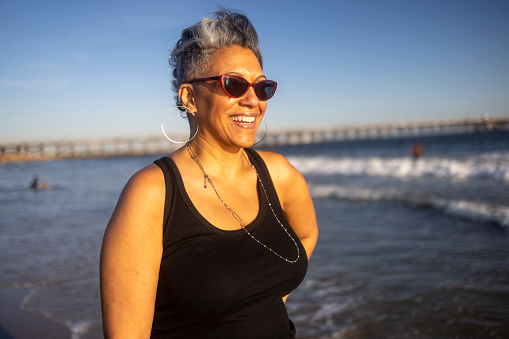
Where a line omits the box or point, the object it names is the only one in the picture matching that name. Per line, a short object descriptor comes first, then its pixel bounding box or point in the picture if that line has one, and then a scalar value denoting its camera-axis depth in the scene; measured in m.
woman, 1.40
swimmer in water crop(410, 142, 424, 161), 25.63
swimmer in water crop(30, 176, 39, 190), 15.92
